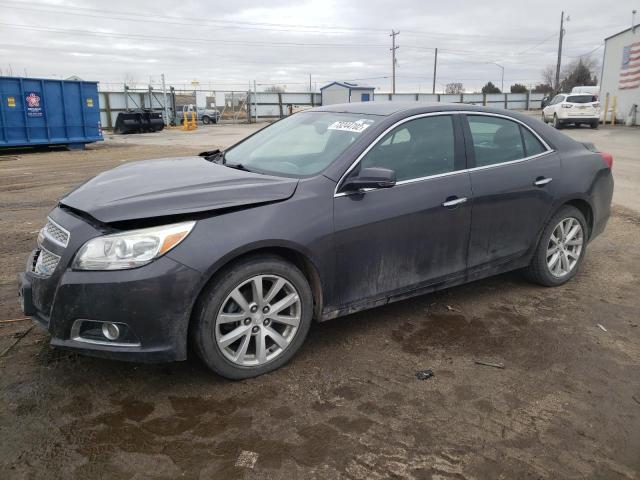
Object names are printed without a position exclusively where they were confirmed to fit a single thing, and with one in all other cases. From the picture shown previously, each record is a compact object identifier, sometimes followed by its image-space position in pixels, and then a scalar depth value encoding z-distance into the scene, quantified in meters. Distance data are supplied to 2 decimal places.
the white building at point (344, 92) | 41.75
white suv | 25.56
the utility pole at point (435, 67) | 71.06
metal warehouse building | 29.14
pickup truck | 41.72
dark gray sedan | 2.88
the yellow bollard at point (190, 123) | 36.69
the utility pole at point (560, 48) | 49.58
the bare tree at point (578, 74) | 63.34
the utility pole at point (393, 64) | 69.56
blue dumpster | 18.84
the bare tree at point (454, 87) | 79.03
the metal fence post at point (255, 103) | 46.45
